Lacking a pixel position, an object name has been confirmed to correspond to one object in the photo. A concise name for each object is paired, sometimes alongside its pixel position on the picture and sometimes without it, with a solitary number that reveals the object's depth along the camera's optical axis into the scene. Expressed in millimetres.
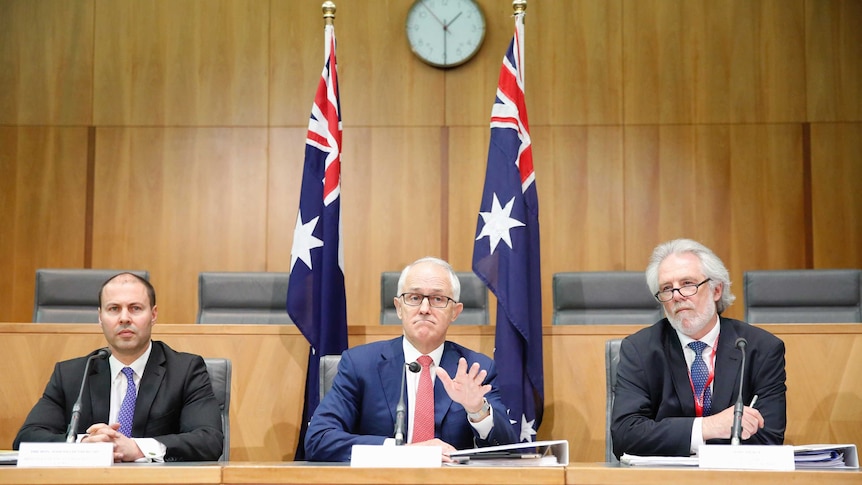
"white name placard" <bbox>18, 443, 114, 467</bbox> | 2223
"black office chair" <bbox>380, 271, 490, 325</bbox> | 5035
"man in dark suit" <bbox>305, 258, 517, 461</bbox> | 2807
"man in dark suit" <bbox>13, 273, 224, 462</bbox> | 3088
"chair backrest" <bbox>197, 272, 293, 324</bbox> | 5035
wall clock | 6699
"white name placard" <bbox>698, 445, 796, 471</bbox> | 2137
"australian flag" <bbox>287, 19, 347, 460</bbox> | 4281
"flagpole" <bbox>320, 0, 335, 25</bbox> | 4988
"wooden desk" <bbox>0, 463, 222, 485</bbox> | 2105
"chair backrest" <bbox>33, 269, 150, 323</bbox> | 5020
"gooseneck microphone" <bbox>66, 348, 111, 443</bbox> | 2568
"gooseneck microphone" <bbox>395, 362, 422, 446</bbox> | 2496
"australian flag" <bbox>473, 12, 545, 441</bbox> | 4031
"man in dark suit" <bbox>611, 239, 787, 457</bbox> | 2859
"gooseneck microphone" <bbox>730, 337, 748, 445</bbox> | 2414
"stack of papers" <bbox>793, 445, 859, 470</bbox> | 2209
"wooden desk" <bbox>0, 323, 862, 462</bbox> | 3775
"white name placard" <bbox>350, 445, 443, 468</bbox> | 2199
